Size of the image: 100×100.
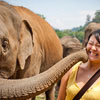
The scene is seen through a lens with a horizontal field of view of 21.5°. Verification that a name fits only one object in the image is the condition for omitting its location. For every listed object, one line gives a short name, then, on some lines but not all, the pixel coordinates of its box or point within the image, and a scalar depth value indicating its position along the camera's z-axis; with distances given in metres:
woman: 1.72
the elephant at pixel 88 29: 8.66
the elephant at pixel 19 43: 2.83
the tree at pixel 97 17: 90.66
